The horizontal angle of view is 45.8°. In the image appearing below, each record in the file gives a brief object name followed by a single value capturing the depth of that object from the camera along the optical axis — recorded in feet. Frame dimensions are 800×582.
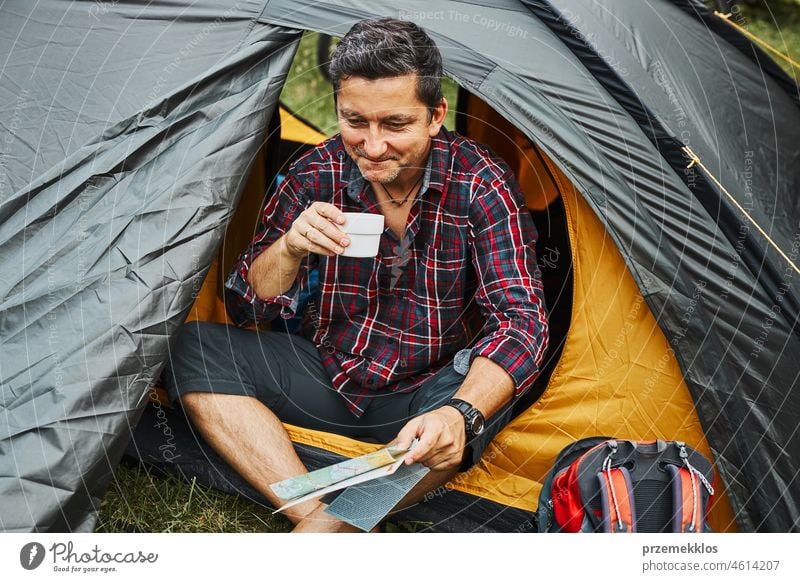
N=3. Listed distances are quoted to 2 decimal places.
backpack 5.75
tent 6.10
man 6.33
